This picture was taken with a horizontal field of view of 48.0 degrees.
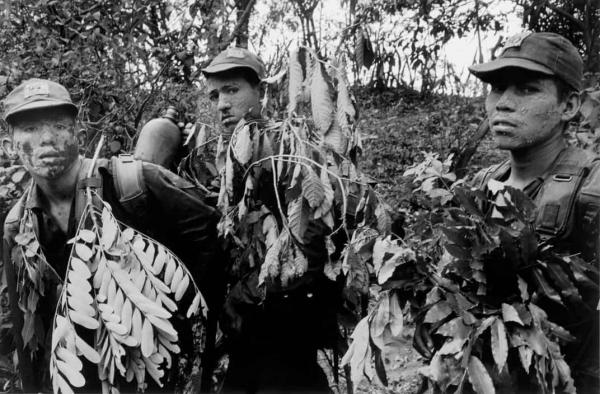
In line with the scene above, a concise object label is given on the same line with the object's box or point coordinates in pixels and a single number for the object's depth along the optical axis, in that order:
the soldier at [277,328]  3.03
